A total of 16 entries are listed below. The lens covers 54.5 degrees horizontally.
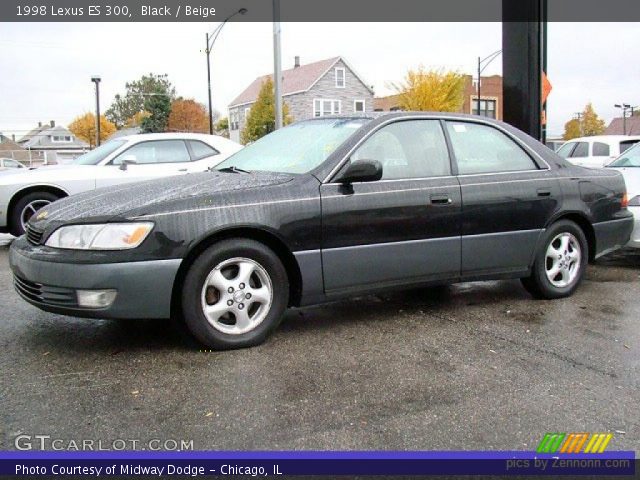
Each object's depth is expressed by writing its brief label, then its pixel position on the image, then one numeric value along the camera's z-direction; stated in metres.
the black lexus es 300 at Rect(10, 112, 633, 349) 3.59
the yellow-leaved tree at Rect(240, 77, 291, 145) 46.56
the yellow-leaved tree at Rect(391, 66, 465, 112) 44.62
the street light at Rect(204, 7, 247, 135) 21.18
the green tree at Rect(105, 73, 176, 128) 111.12
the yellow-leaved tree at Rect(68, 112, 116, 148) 86.31
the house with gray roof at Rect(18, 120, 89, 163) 88.88
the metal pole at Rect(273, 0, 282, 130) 14.70
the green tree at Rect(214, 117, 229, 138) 75.45
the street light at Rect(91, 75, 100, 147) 45.69
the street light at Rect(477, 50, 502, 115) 35.36
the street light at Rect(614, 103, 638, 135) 61.76
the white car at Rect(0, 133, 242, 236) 8.38
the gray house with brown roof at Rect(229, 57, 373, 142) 51.31
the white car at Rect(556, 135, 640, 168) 13.72
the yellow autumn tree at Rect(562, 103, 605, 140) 78.44
